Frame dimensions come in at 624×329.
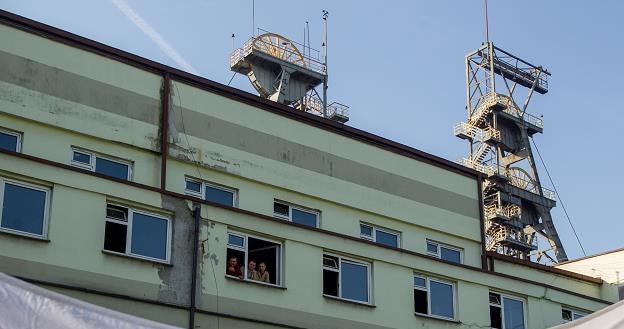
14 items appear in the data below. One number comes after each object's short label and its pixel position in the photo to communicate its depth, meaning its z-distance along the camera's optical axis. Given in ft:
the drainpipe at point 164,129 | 85.66
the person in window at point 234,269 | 81.61
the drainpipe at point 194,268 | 77.36
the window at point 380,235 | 100.70
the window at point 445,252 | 106.22
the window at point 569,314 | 110.22
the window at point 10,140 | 77.92
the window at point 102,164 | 81.97
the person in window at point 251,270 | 83.17
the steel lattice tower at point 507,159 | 230.27
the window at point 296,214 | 94.33
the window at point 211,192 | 88.38
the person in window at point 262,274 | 83.97
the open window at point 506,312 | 102.32
